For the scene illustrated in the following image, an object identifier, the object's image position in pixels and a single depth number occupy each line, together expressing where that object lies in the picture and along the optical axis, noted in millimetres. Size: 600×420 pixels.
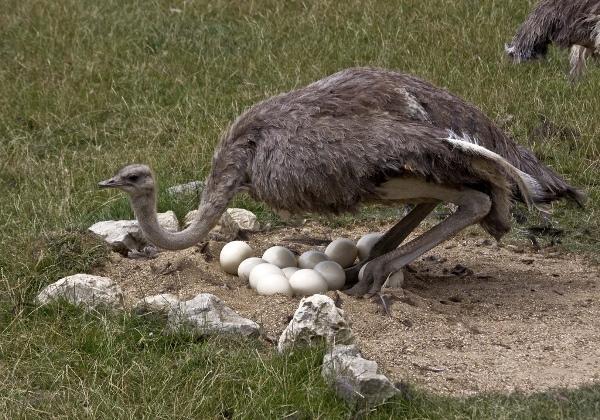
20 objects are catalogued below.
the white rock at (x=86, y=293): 11016
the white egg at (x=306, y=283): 11570
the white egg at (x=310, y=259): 12266
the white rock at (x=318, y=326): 9852
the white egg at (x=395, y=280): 11758
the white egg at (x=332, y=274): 11953
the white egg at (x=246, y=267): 12125
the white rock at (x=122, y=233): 12898
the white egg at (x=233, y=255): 12414
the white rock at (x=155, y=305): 10828
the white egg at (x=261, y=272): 11789
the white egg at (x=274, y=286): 11547
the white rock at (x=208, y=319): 10375
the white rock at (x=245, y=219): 13914
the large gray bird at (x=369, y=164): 11141
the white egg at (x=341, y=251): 12625
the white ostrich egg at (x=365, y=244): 12758
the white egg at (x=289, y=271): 11906
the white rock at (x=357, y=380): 9062
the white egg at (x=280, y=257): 12289
